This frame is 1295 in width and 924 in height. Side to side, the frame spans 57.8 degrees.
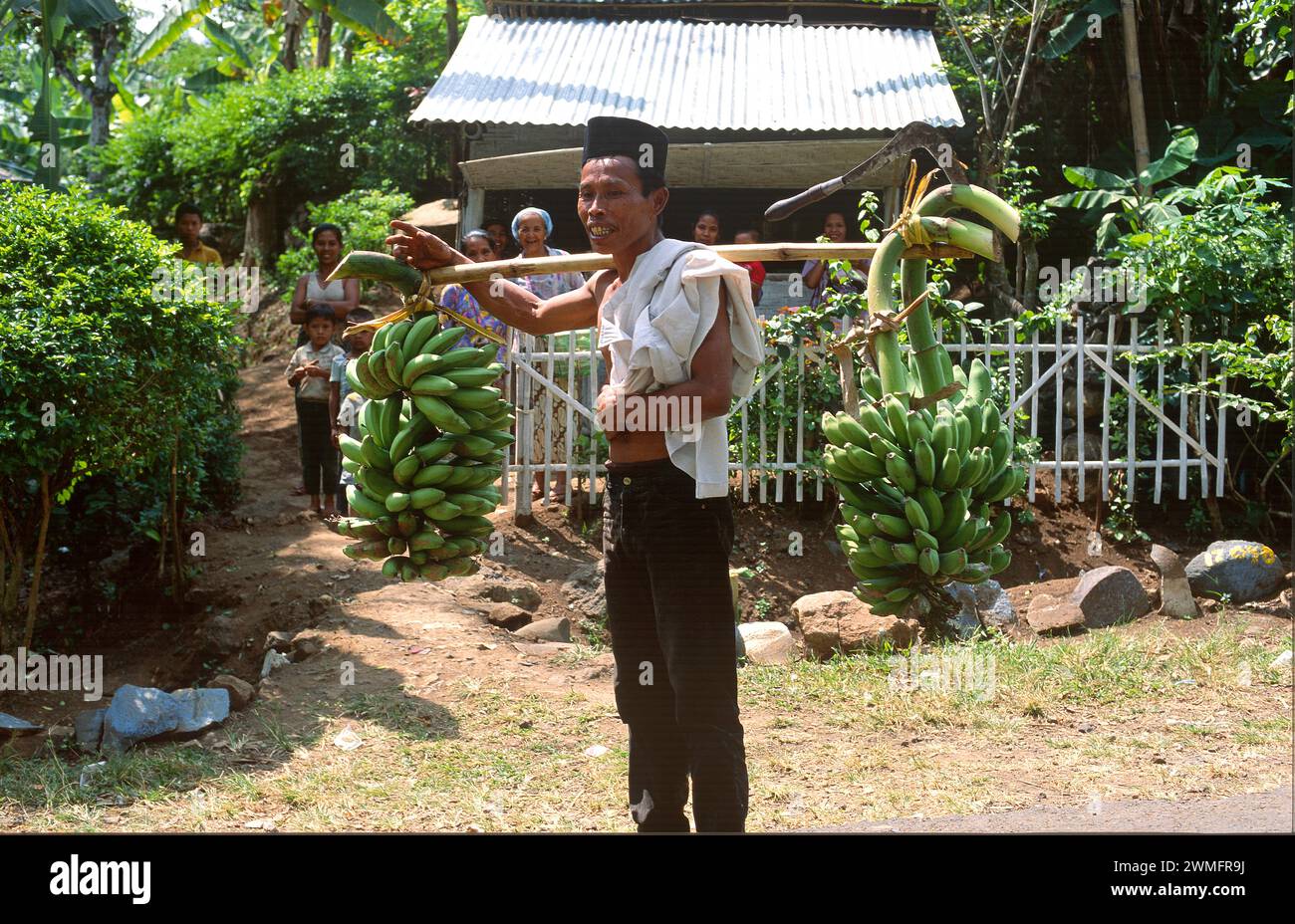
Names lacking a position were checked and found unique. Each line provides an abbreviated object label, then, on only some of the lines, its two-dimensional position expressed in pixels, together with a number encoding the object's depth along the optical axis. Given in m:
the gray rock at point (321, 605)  6.56
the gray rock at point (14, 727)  5.26
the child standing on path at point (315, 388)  7.43
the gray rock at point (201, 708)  5.11
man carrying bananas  3.01
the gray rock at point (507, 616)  6.54
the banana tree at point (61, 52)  7.84
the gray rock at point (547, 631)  6.46
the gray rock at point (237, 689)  5.41
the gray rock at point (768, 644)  6.28
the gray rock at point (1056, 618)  6.51
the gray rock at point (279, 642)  6.12
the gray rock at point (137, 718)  5.05
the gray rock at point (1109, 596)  6.64
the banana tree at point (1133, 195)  8.37
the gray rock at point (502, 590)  6.83
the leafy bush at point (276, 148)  14.71
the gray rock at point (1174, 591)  6.80
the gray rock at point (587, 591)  6.90
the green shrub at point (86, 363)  5.24
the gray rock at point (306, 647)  5.95
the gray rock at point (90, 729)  5.12
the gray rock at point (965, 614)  6.34
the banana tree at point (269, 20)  10.44
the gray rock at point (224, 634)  6.45
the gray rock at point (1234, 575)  7.06
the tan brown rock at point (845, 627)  6.15
